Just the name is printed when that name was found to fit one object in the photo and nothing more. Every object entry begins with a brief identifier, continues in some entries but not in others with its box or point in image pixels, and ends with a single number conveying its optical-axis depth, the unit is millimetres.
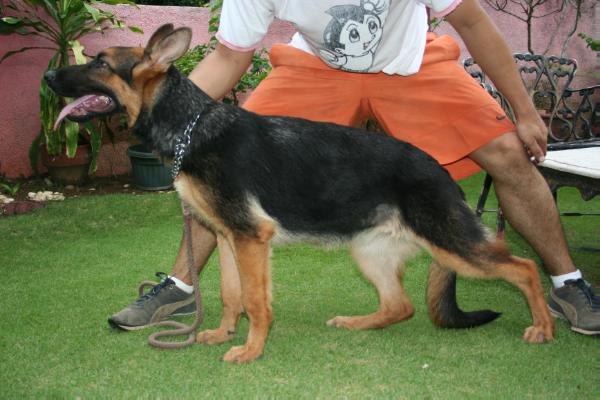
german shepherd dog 3256
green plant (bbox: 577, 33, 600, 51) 9539
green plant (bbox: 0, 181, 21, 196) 7621
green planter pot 7852
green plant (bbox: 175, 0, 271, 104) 7949
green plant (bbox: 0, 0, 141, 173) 7355
